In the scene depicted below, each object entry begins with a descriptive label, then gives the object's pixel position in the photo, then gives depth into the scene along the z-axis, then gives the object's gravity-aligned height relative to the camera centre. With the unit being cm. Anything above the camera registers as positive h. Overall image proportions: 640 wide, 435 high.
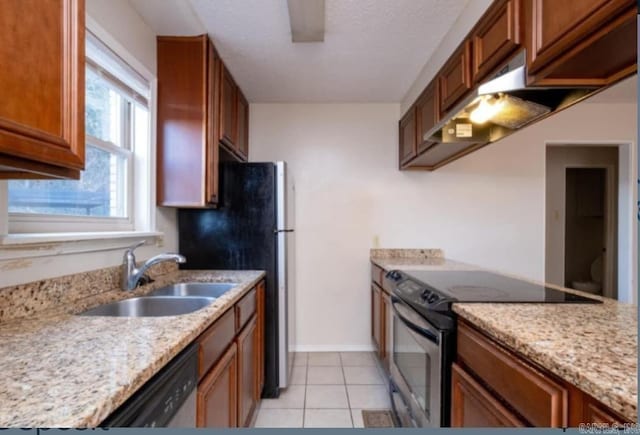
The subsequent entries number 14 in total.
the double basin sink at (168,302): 139 -43
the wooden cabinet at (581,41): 84 +50
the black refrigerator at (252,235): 225 -15
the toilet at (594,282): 445 -93
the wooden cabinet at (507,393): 72 -47
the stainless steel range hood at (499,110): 118 +48
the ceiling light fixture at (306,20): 161 +106
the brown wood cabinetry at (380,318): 230 -82
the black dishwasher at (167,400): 66 -45
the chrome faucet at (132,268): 158 -27
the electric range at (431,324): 124 -49
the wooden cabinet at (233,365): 113 -67
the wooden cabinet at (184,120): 197 +58
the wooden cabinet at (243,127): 270 +76
